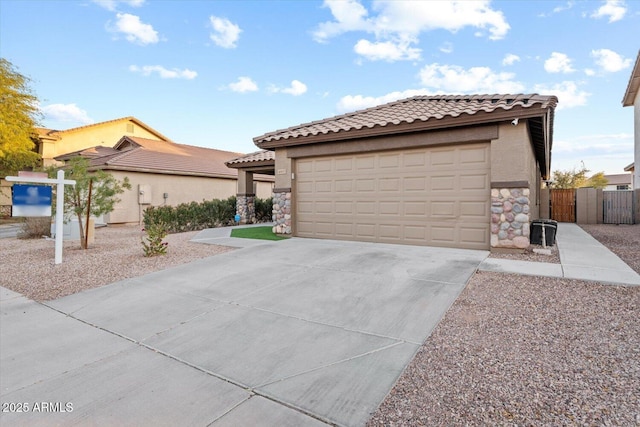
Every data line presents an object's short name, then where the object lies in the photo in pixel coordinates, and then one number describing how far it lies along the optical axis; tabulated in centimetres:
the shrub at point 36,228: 1189
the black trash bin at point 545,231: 771
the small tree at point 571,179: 3045
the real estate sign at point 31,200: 713
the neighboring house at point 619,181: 4612
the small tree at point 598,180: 3825
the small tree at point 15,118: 1916
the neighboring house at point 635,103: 1822
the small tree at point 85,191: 872
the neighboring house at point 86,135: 2394
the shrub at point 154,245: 776
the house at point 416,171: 728
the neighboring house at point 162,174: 1723
